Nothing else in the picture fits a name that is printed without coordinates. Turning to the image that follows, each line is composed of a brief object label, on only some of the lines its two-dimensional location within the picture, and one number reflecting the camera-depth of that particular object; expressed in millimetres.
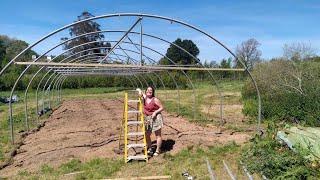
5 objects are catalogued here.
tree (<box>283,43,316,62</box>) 12492
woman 5201
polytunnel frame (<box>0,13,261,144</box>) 4567
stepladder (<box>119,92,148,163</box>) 4950
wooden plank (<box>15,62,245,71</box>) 5067
